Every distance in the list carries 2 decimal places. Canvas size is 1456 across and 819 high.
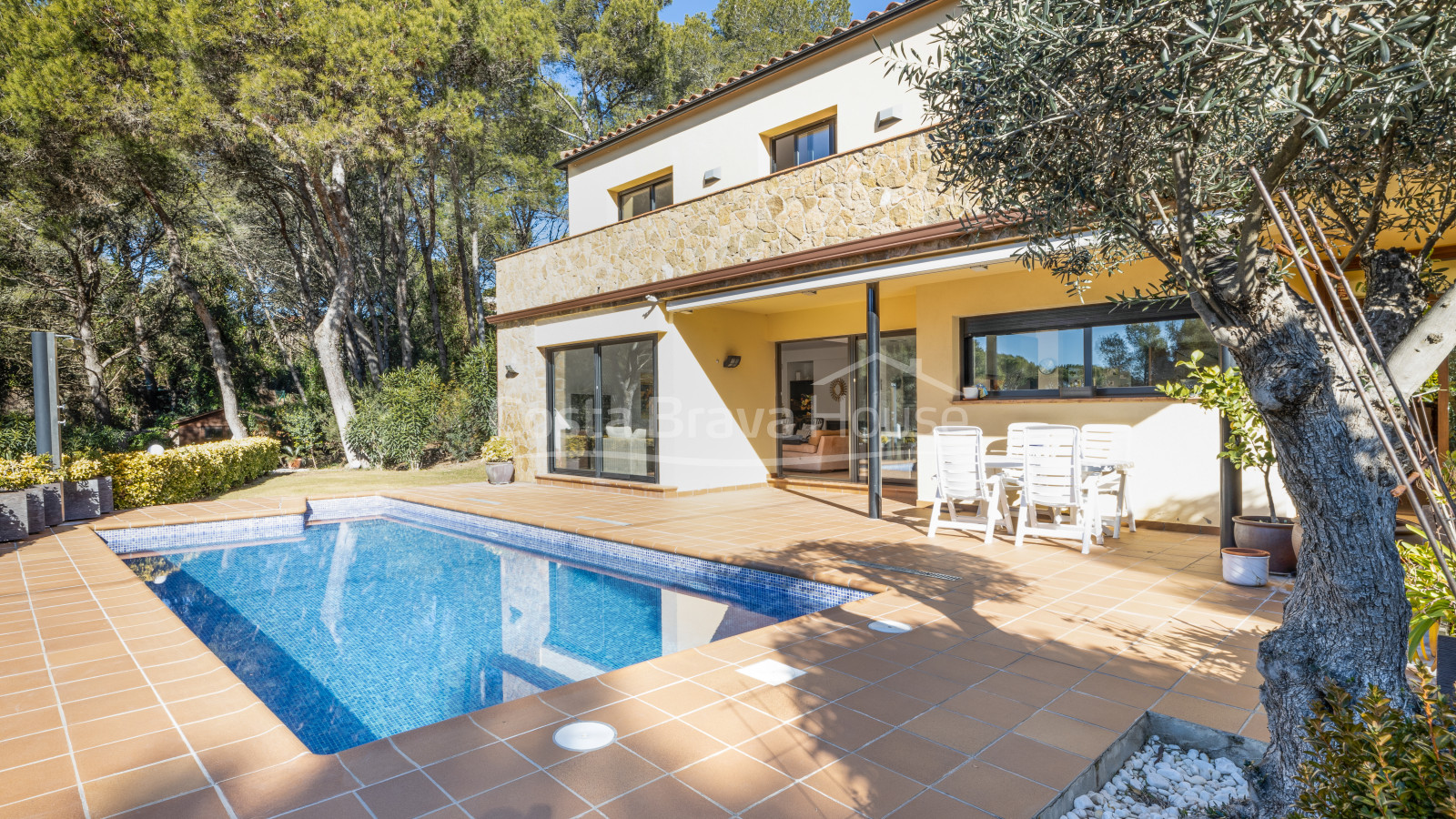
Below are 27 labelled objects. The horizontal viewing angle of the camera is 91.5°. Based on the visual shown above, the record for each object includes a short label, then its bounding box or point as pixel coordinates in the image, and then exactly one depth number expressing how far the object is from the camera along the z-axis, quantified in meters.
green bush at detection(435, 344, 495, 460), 16.19
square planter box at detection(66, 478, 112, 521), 8.63
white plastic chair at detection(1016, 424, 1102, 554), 6.02
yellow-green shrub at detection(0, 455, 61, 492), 7.60
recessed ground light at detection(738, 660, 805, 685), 3.36
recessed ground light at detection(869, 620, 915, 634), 4.11
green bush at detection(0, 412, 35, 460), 12.81
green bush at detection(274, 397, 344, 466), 16.61
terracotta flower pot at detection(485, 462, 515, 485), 12.60
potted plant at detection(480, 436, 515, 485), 12.62
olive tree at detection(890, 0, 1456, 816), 1.71
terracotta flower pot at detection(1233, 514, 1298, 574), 5.13
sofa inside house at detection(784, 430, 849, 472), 11.91
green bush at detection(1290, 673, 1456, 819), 1.38
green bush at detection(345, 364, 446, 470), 15.56
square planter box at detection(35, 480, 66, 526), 8.12
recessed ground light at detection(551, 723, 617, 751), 2.70
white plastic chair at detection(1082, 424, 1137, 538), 6.98
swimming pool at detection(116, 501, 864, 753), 4.30
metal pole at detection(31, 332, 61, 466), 8.27
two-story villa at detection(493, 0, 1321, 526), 7.47
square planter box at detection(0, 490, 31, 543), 7.32
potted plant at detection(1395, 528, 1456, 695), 2.03
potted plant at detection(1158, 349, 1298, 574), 5.02
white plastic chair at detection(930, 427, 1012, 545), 6.55
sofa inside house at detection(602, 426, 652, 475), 11.08
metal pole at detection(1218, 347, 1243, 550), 5.83
